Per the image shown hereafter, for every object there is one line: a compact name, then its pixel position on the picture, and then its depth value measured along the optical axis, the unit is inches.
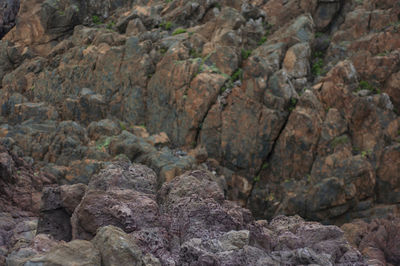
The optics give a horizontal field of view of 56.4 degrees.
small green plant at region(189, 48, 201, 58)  1179.9
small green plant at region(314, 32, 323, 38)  1261.1
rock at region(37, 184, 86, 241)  411.2
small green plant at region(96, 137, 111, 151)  1002.9
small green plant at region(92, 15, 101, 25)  1535.4
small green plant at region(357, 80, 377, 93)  1013.2
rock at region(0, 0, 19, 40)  1521.9
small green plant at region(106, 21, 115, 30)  1458.0
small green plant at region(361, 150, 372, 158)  936.9
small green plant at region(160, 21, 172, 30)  1374.3
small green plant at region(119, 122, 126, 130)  1152.8
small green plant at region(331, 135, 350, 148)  960.3
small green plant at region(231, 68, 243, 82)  1099.9
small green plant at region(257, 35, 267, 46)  1261.6
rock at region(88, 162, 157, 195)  440.8
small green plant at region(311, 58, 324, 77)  1138.1
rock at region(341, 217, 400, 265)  509.0
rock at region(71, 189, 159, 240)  339.3
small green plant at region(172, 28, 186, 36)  1323.3
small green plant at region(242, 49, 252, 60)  1168.2
